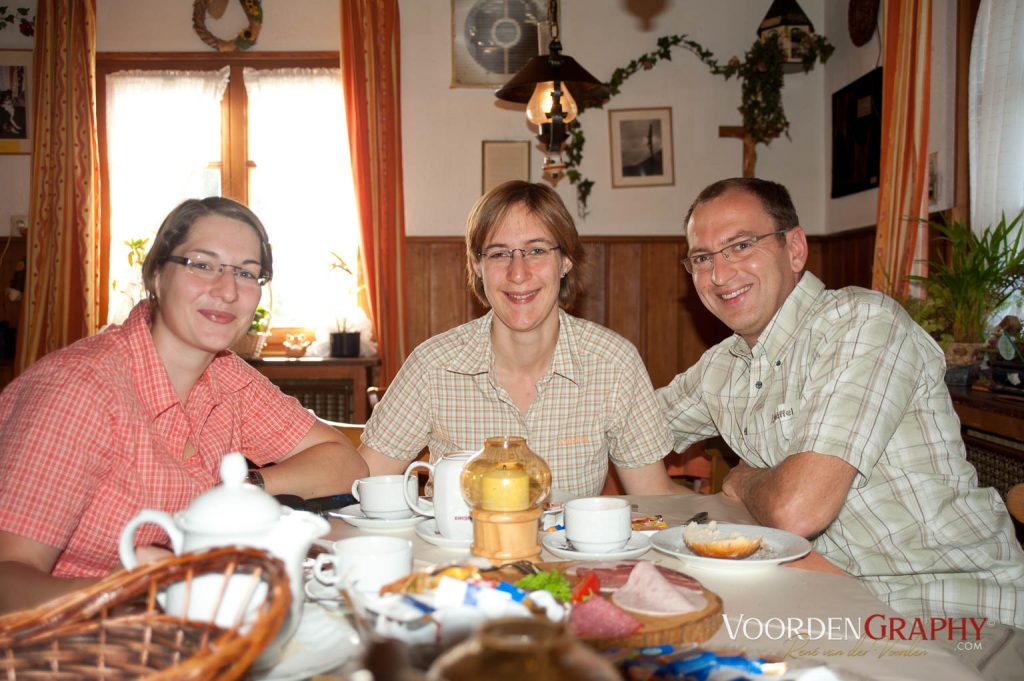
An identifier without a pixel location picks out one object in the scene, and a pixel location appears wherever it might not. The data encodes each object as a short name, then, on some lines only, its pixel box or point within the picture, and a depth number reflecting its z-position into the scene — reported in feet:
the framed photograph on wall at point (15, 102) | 18.79
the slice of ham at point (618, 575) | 3.78
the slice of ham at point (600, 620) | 3.13
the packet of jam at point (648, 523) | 5.30
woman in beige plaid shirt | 7.41
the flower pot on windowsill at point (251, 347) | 17.43
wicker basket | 2.50
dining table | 3.26
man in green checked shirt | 5.75
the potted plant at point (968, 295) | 10.61
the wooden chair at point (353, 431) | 7.84
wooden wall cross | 18.44
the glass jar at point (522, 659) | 1.57
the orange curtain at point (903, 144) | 13.05
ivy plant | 18.10
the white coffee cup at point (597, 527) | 4.57
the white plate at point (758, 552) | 4.41
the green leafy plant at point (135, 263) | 18.35
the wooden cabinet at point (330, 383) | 17.39
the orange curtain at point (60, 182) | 18.13
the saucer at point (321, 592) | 3.74
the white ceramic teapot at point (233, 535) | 2.84
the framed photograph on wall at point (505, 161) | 18.70
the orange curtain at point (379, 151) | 18.25
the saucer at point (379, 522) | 5.32
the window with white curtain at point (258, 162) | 18.90
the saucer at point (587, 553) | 4.53
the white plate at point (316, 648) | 2.97
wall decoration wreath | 18.45
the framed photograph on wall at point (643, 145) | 18.70
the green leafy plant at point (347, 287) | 18.62
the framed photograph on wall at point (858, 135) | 16.07
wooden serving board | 3.05
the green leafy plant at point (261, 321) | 17.63
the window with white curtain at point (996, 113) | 11.82
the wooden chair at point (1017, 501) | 5.49
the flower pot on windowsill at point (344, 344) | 17.71
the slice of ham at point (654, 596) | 3.47
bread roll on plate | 4.54
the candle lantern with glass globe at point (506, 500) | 4.35
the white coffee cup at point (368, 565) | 3.47
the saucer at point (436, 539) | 4.87
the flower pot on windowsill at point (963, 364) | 10.53
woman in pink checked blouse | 4.34
